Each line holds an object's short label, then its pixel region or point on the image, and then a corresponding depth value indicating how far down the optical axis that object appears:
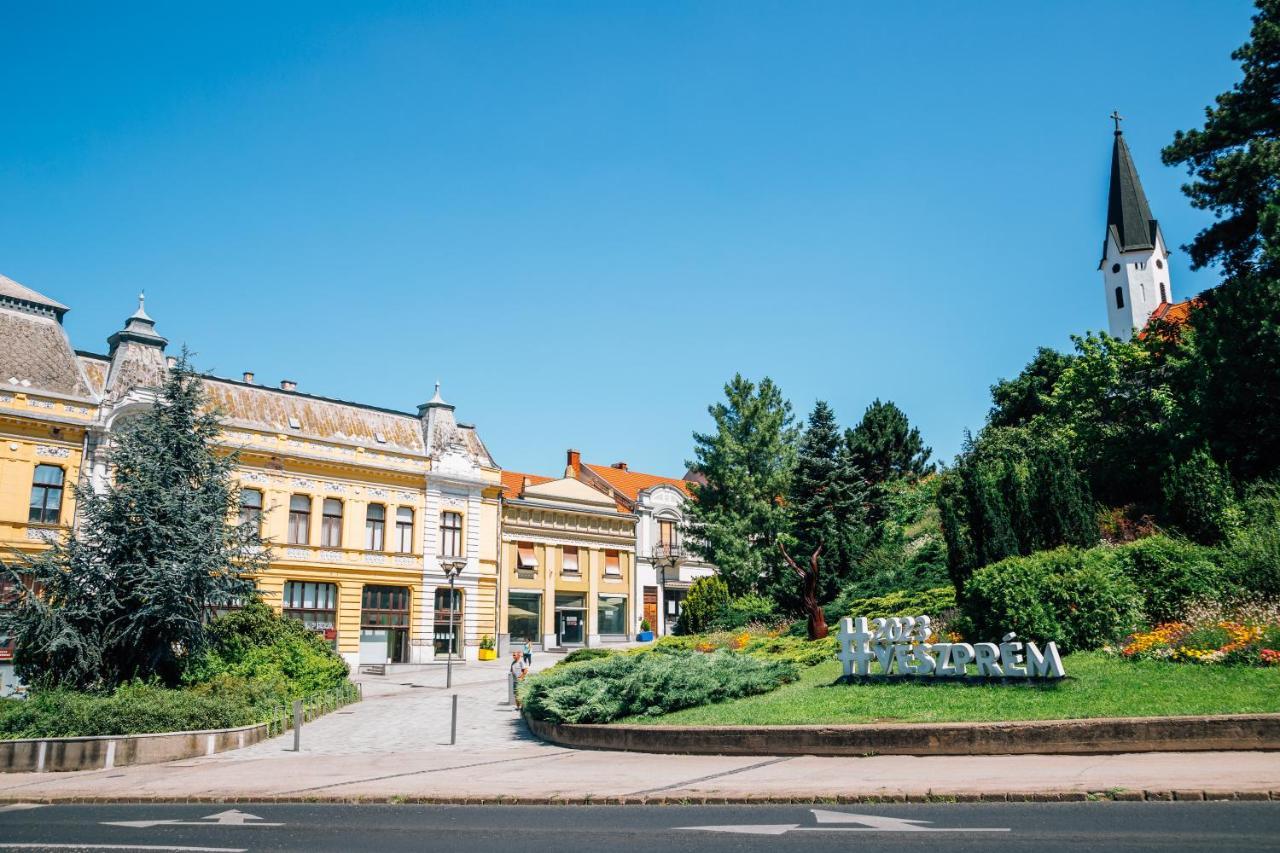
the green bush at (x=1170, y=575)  17.17
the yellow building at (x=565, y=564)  50.69
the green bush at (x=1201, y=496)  20.52
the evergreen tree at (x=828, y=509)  32.94
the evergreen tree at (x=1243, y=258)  22.36
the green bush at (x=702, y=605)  40.44
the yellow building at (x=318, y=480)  35.66
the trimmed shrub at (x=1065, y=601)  16.58
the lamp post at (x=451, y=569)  32.16
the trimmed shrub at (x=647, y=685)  17.67
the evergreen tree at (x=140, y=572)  21.25
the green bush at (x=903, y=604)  23.73
